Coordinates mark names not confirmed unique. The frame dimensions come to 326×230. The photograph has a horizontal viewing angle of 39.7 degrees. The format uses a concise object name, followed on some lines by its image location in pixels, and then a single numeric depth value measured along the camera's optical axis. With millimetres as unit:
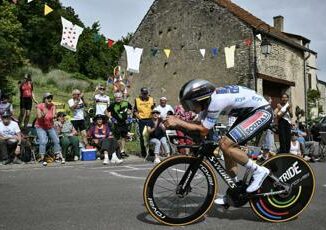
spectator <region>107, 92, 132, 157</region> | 13164
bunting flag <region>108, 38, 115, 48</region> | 20595
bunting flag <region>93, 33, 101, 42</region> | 19750
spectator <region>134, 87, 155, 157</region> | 13297
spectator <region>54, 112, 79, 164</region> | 12797
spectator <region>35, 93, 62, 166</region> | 12016
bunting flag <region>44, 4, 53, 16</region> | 15998
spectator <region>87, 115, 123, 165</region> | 12438
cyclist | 5031
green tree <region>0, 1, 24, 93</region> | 32031
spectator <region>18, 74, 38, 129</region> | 15906
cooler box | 12805
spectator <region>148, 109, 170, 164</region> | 12874
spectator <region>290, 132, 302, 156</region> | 13450
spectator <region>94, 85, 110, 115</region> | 14214
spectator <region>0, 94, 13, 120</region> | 13492
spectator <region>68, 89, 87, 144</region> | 13695
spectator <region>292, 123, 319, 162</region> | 13578
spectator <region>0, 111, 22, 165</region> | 11727
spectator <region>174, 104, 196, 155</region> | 14250
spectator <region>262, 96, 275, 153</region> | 12977
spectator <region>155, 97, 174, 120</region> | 13498
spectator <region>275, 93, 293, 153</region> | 10234
